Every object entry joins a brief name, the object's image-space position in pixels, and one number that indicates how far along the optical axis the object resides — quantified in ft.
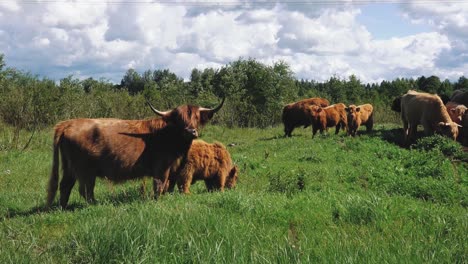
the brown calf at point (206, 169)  33.55
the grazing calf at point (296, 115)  92.27
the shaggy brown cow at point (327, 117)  82.07
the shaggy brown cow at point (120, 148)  28.35
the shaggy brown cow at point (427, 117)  64.95
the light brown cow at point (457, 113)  71.26
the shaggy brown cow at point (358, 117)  77.20
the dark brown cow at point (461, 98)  86.33
